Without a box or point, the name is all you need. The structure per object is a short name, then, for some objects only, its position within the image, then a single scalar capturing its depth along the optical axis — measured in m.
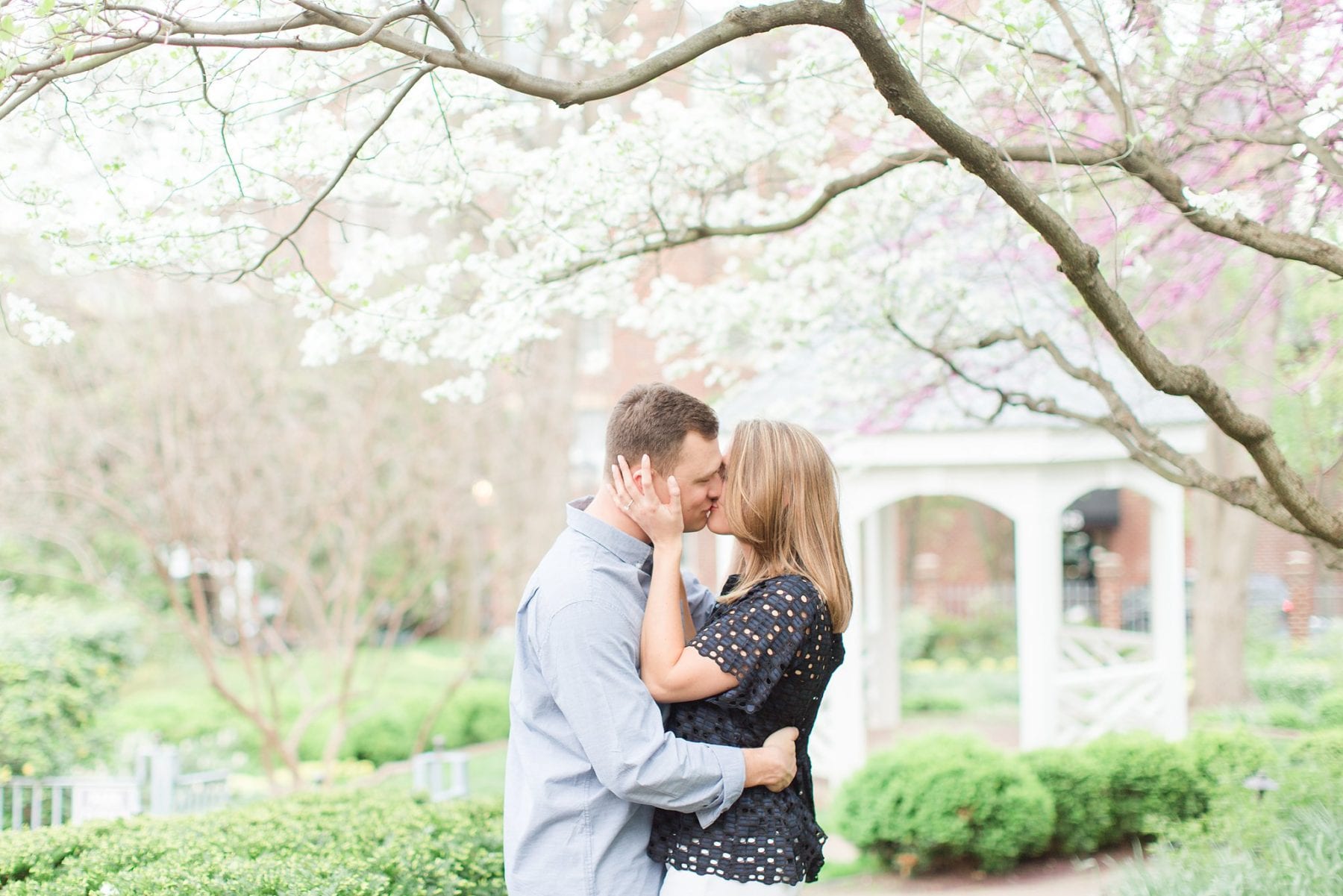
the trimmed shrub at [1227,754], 6.96
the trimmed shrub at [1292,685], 13.33
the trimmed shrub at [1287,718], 11.59
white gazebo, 8.76
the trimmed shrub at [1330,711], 10.87
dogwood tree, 3.30
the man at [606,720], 2.57
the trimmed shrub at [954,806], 7.08
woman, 2.66
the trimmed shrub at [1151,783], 7.34
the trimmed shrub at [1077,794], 7.38
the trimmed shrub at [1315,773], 5.61
